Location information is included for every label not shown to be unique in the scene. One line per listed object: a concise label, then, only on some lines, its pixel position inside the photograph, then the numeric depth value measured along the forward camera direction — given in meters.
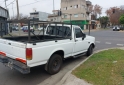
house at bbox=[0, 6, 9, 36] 13.65
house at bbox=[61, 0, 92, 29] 33.01
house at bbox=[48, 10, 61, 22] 38.49
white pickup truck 2.76
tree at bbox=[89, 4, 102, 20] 52.96
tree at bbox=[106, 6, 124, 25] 49.26
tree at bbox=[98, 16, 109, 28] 51.10
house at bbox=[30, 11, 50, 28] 46.36
